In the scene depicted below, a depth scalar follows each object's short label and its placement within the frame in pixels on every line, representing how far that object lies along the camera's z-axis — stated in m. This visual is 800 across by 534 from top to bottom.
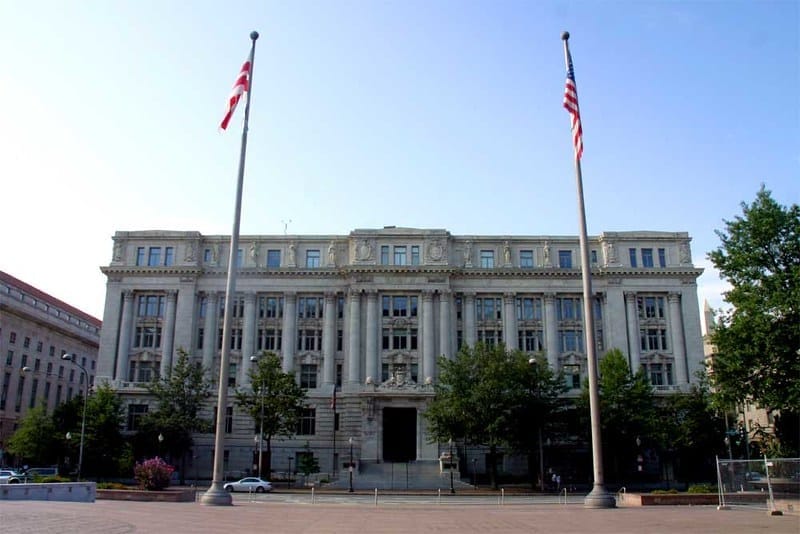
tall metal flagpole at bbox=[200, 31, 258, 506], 32.04
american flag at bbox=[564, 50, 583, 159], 33.69
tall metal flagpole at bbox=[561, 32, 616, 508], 31.12
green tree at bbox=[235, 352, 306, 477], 65.19
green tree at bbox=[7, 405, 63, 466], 65.50
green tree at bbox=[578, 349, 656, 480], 63.79
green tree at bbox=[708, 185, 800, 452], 39.41
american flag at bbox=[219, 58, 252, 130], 33.72
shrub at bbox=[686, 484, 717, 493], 38.94
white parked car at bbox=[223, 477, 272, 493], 55.58
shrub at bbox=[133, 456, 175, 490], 38.41
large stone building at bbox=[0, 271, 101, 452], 85.81
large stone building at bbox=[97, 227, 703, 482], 76.25
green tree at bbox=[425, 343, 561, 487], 60.62
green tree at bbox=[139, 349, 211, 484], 66.25
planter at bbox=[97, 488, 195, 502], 36.00
